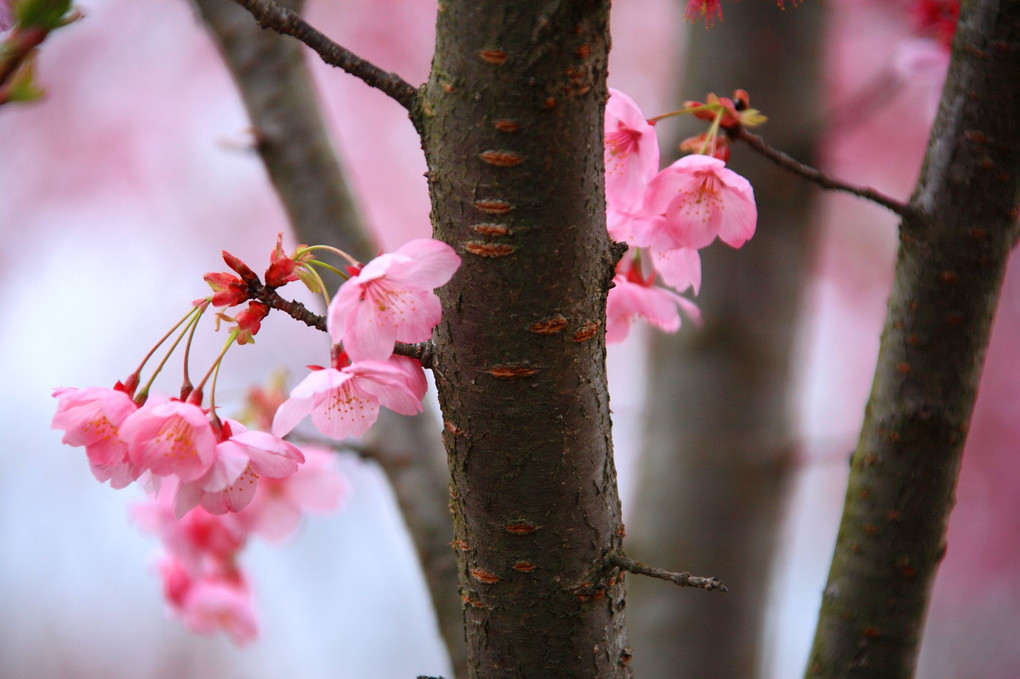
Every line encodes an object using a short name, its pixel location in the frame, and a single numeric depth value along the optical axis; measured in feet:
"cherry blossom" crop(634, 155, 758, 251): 6.31
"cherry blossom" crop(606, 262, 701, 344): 6.44
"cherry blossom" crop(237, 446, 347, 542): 7.16
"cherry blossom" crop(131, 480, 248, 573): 7.58
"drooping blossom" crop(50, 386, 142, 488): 6.27
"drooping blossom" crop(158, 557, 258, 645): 8.09
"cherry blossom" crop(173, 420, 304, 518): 6.26
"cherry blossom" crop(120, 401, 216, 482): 6.23
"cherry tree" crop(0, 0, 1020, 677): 6.15
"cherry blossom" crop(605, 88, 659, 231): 6.32
